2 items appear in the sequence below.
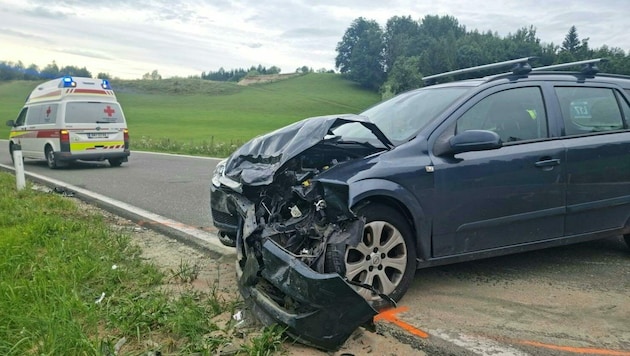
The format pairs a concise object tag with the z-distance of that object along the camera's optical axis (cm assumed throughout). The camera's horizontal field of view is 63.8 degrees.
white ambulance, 1365
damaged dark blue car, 326
